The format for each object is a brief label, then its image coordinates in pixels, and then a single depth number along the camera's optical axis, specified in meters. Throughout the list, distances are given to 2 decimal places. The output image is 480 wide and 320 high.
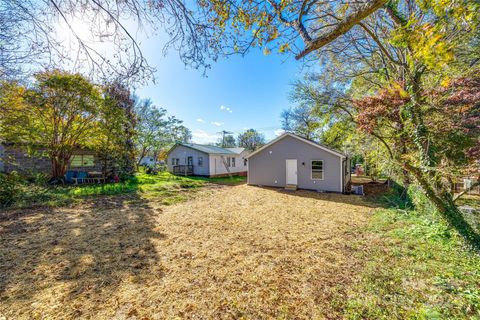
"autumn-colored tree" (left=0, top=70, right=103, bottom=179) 9.85
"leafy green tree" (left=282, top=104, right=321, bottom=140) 24.34
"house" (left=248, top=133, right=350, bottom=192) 11.28
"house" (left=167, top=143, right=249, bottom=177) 19.34
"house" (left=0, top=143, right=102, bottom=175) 13.22
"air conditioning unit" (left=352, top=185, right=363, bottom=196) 10.88
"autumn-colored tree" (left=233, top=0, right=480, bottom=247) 2.14
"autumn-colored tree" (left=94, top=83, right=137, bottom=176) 12.28
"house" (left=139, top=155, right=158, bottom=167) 38.81
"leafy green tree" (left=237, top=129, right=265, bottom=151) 45.59
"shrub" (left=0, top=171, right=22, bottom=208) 7.46
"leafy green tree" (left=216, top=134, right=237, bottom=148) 52.06
